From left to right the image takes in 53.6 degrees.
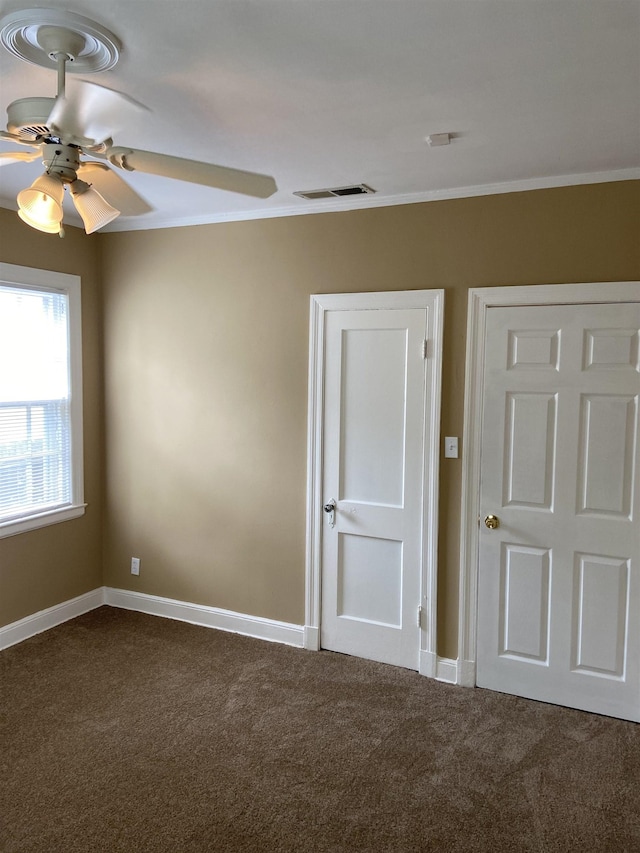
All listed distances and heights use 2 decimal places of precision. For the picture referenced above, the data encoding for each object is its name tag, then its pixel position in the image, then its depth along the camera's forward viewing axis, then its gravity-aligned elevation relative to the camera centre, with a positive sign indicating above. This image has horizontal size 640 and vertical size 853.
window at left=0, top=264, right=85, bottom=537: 3.69 -0.07
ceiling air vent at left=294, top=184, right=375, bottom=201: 3.20 +1.03
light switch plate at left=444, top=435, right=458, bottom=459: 3.31 -0.28
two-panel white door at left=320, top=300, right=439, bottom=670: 3.40 -0.48
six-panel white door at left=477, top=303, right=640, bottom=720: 2.98 -0.56
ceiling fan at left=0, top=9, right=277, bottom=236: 1.65 +0.71
